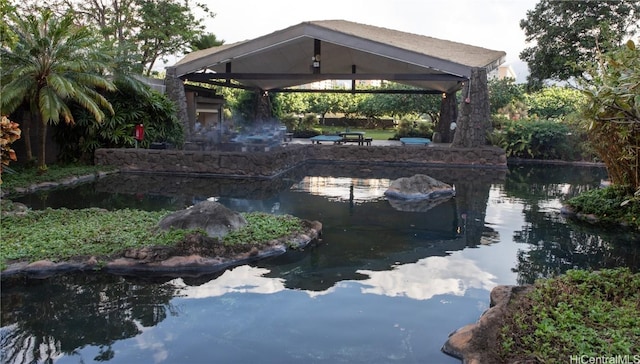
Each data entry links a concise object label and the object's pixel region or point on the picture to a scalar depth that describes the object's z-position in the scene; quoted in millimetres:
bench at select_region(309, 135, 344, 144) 20922
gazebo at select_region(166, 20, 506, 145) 17703
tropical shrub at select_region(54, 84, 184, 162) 15445
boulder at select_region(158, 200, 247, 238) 7261
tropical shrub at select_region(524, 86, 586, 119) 30984
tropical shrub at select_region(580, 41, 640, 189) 4789
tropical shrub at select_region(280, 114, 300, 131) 29891
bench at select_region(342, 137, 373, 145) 21352
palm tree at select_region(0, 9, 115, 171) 11469
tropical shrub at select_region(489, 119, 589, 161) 20625
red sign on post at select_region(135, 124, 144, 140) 15898
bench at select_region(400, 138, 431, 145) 20766
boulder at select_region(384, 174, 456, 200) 11867
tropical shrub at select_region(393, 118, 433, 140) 27592
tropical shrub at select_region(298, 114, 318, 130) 30305
